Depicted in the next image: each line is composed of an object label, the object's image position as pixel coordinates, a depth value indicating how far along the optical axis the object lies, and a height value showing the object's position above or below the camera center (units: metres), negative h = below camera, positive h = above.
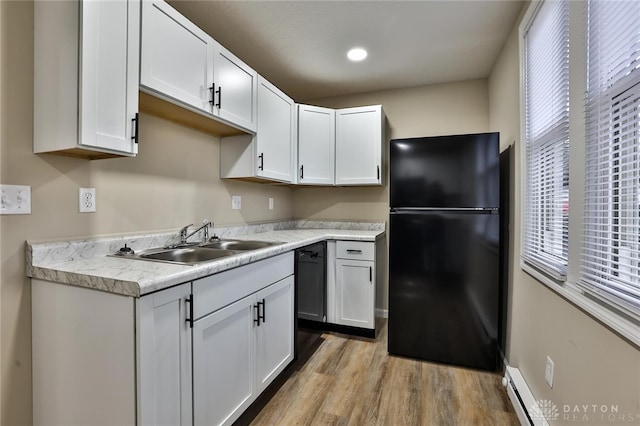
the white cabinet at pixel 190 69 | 1.42 +0.80
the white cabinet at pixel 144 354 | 1.01 -0.55
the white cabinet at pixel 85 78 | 1.13 +0.54
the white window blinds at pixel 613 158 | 0.88 +0.19
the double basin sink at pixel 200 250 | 1.63 -0.23
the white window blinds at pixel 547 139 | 1.33 +0.38
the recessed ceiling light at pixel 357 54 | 2.36 +1.29
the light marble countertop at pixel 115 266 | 1.02 -0.22
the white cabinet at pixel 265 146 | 2.26 +0.52
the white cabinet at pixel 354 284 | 2.61 -0.63
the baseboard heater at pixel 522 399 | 1.45 -0.99
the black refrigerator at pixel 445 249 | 2.09 -0.26
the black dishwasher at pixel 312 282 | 2.12 -0.54
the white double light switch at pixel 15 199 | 1.15 +0.05
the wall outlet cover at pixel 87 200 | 1.41 +0.05
